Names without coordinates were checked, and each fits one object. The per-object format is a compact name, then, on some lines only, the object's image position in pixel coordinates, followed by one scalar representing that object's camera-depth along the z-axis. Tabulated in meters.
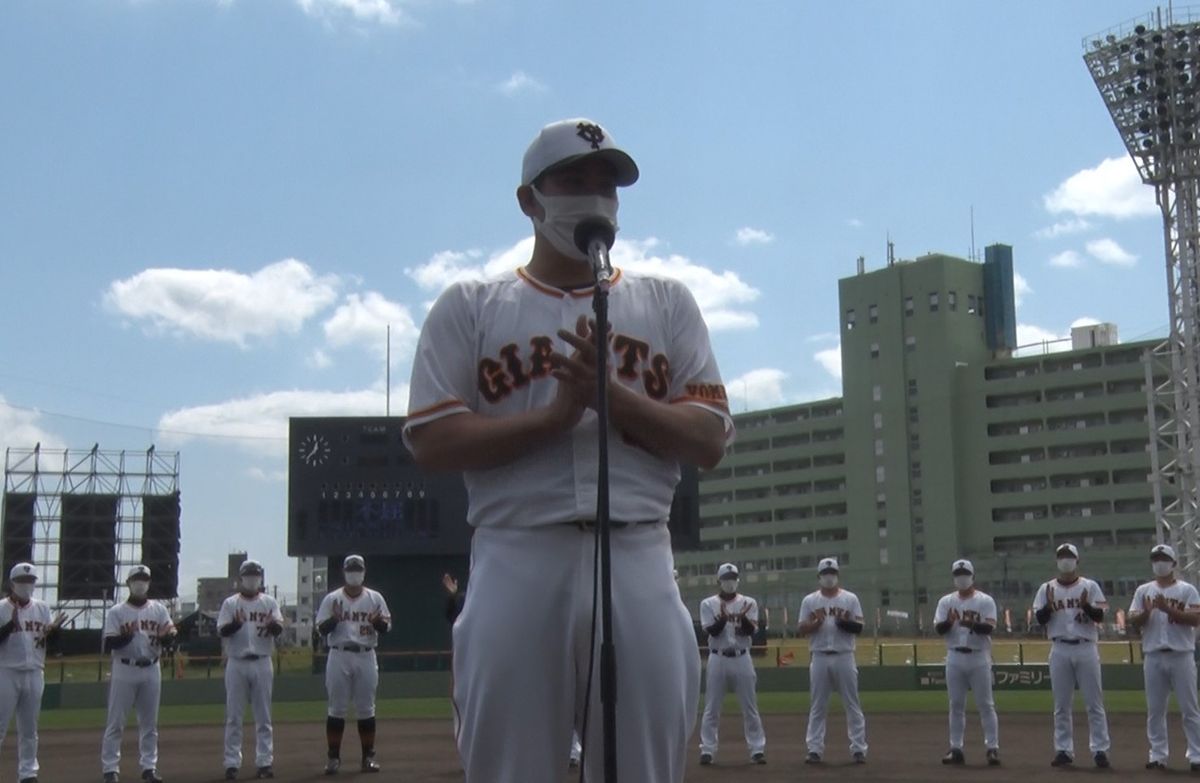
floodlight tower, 47.28
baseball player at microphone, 3.23
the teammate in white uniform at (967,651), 17.52
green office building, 88.94
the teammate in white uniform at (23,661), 16.92
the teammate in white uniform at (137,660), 17.22
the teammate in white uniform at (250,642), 17.91
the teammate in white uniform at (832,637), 18.53
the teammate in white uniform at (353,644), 17.66
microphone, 3.34
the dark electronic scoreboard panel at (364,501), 33.16
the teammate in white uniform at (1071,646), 16.98
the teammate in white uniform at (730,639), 19.14
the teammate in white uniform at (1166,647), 16.58
